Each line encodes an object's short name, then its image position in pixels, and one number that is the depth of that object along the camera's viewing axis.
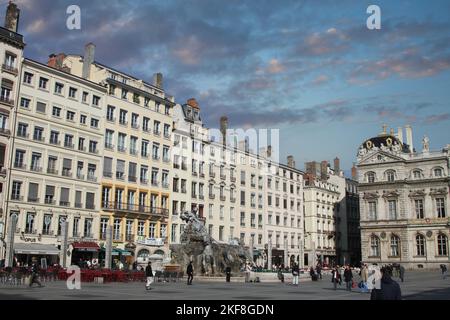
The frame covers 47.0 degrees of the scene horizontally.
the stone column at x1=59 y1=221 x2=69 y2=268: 37.44
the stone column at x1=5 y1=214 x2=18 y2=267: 32.97
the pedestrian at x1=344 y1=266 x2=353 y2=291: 30.72
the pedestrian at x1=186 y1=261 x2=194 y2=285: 31.83
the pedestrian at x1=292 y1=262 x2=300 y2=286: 33.65
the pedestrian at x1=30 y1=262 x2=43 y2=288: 26.19
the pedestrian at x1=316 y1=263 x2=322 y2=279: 46.06
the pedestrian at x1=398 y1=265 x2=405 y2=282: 39.59
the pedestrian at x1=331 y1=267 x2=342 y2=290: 31.33
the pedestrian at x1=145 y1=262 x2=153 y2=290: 26.14
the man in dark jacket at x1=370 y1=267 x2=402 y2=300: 10.48
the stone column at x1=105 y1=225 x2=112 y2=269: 40.03
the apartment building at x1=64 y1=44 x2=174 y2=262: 55.09
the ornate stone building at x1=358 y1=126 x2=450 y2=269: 74.31
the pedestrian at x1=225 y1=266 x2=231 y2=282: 35.94
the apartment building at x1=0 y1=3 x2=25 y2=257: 44.84
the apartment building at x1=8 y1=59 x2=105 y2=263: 46.47
